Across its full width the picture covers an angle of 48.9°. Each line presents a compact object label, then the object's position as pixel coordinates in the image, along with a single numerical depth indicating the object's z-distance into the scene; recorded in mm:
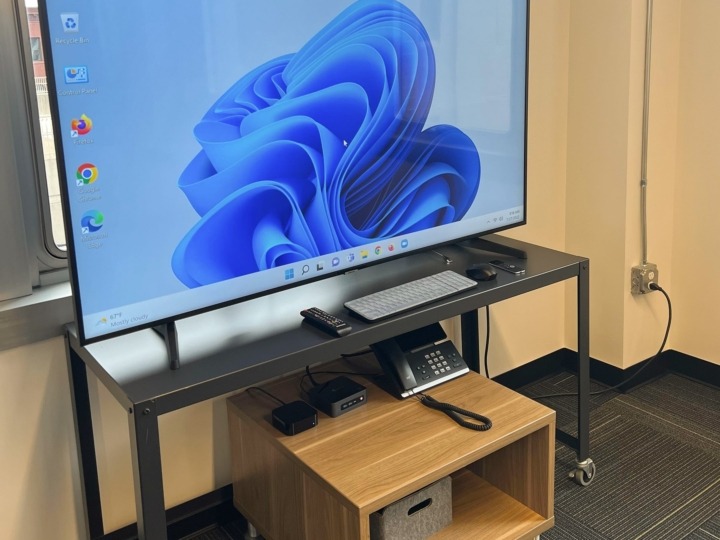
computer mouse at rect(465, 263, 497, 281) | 2104
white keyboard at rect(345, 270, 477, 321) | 1890
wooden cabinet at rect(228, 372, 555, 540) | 1751
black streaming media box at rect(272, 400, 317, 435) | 1907
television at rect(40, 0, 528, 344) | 1545
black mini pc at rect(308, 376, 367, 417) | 1996
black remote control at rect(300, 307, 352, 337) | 1786
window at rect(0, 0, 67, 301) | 1781
